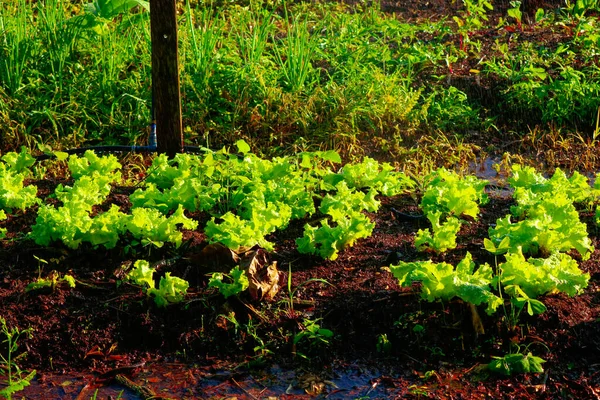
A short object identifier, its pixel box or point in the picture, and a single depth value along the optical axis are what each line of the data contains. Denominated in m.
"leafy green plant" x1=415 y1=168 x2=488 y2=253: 4.30
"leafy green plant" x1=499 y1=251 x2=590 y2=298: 3.76
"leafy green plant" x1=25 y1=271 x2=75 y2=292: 4.05
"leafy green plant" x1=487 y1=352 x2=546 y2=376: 3.57
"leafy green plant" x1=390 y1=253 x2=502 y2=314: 3.64
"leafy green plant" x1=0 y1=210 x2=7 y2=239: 4.45
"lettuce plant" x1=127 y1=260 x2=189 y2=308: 3.90
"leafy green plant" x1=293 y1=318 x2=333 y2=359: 3.78
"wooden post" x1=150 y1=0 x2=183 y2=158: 5.31
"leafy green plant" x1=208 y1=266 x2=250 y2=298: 3.90
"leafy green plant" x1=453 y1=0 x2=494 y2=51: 7.73
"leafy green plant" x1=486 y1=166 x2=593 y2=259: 4.19
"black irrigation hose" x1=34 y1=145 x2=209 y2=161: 5.83
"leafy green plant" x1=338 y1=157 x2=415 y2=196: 5.04
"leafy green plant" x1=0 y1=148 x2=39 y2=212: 4.72
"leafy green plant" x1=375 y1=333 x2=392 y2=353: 3.78
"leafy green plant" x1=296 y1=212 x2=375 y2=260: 4.27
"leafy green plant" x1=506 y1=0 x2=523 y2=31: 8.02
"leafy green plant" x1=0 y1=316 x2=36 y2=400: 3.59
